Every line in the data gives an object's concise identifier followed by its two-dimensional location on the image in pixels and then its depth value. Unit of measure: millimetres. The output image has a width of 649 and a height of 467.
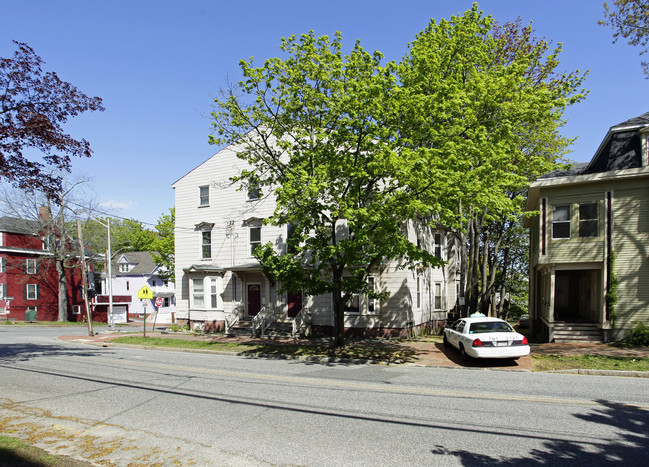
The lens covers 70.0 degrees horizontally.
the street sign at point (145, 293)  26359
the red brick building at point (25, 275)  46250
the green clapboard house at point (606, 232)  19250
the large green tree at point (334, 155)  14866
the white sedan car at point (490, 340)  14461
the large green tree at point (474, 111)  14844
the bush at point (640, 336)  18094
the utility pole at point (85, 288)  28656
